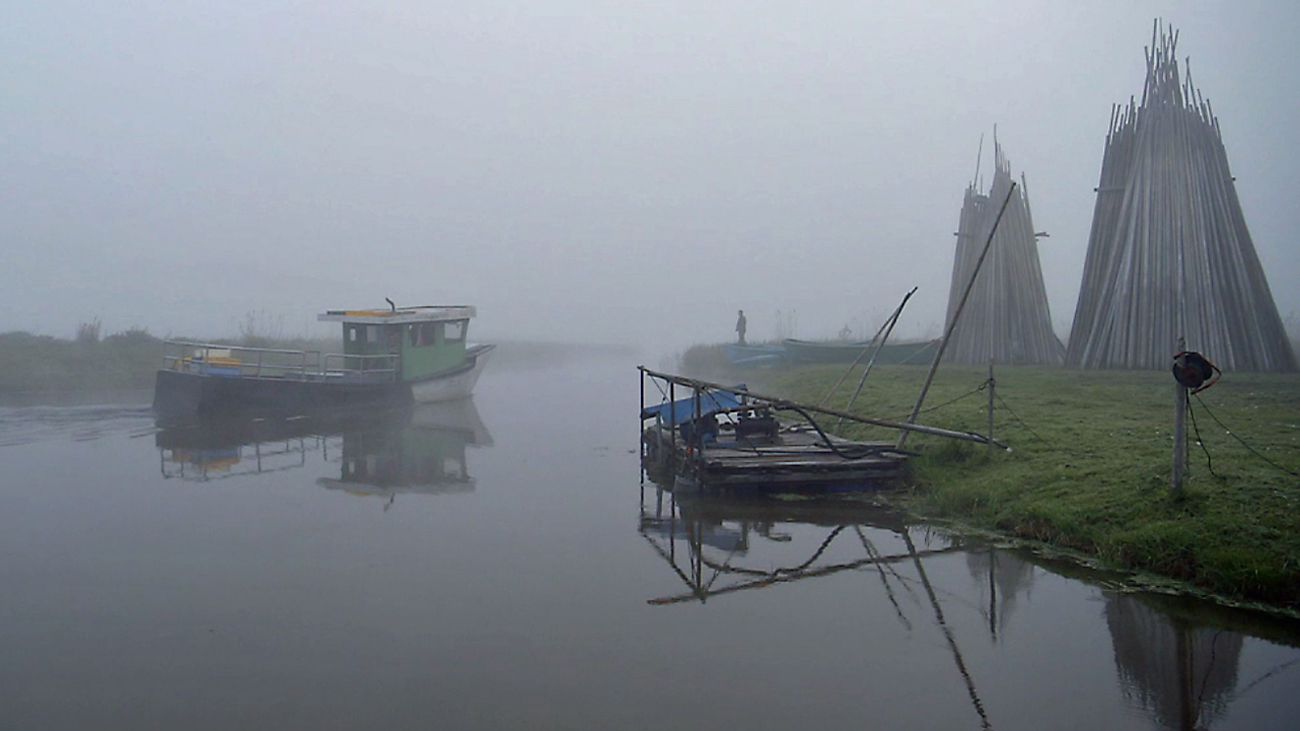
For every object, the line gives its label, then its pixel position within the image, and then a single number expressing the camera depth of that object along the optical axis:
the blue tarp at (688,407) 13.27
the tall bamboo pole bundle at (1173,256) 18.19
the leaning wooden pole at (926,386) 12.14
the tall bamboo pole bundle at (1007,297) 24.06
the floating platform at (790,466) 11.53
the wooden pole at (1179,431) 8.25
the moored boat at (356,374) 22.06
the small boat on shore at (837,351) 28.78
